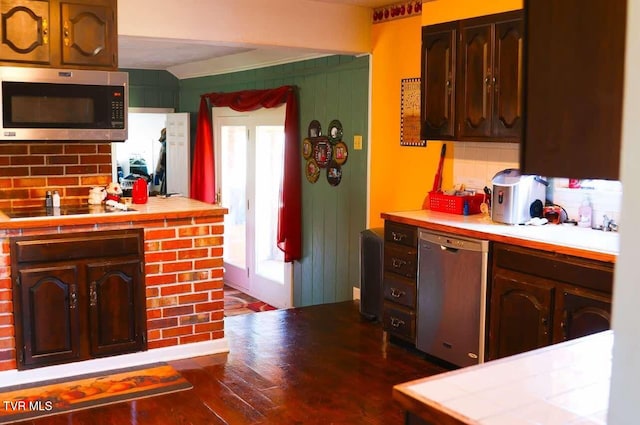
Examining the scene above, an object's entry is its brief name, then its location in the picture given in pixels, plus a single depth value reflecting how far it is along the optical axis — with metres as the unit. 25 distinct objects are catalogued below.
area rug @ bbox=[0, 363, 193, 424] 3.50
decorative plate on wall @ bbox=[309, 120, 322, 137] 6.21
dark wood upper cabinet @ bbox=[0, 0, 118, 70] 3.92
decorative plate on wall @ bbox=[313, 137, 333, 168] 6.09
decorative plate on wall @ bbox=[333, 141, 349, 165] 5.90
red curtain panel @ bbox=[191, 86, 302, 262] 6.47
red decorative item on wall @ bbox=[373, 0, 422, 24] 5.05
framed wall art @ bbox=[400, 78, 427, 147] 5.06
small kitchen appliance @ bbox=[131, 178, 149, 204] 4.55
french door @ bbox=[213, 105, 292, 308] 7.00
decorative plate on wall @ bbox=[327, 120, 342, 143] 5.94
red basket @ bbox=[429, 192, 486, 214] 4.47
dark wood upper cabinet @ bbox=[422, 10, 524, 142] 3.95
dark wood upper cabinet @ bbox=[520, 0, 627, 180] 1.16
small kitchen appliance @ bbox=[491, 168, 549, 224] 3.97
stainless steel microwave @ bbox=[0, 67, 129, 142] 3.90
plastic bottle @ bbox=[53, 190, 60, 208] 4.34
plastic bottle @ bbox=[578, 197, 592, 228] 3.93
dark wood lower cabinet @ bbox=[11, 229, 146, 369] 3.79
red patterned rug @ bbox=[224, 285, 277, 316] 6.78
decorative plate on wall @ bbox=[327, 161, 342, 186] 5.99
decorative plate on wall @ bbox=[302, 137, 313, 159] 6.34
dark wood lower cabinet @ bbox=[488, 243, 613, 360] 3.23
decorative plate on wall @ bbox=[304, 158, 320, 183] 6.30
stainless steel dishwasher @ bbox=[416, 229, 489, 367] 3.84
